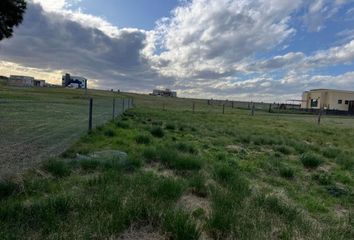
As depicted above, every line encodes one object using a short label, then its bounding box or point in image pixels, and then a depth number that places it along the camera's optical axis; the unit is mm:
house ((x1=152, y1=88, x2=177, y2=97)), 133725
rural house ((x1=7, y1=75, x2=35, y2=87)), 85125
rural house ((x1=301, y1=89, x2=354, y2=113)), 57219
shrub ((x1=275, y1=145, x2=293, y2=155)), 9258
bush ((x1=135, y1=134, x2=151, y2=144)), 8965
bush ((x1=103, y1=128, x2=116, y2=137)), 9847
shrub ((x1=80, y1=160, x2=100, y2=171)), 5352
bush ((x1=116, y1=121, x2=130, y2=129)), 12616
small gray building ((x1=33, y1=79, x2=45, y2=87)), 101650
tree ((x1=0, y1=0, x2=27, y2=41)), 9723
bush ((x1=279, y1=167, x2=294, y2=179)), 6143
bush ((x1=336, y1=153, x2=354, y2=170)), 7582
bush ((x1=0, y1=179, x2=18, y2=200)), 3828
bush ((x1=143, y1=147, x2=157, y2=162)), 6500
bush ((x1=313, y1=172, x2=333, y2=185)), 5926
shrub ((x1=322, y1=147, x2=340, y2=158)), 9061
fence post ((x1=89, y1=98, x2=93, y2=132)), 9428
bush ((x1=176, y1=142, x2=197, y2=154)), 7922
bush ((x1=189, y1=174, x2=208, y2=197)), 4488
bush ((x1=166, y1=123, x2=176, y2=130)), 13422
